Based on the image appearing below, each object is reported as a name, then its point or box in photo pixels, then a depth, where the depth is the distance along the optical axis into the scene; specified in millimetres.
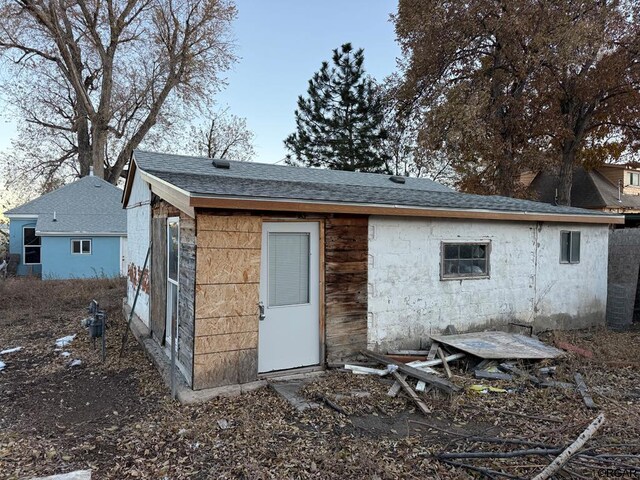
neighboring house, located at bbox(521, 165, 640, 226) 26188
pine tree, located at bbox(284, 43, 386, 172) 25641
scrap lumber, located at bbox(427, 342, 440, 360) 6388
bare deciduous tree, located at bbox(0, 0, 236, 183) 23141
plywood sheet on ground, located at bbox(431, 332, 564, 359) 6223
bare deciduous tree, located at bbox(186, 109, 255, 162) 31828
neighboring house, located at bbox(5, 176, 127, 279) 17734
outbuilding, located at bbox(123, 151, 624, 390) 5273
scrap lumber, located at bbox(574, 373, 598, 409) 4934
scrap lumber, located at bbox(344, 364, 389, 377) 5855
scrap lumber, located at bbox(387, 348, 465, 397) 5984
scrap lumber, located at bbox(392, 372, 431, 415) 4832
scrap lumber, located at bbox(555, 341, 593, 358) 6714
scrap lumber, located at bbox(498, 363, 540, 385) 5730
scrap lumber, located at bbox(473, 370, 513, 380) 5848
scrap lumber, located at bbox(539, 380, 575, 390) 5463
